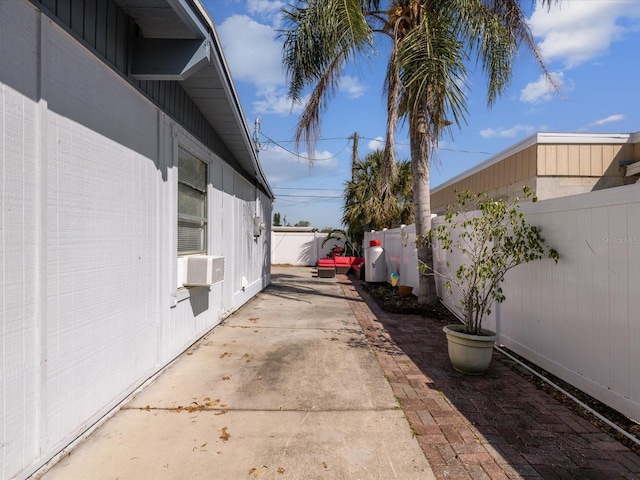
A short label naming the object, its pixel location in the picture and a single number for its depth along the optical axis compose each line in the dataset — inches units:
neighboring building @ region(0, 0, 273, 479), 83.1
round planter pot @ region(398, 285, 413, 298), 350.8
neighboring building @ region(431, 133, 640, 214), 274.2
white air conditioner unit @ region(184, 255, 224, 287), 183.0
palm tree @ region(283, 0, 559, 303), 218.5
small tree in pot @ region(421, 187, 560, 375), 153.4
